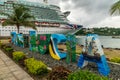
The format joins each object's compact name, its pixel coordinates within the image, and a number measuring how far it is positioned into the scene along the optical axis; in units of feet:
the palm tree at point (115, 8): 15.61
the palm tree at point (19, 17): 45.10
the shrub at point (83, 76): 6.66
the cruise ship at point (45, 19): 97.77
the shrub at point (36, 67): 11.27
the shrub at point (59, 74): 8.71
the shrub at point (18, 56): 16.57
